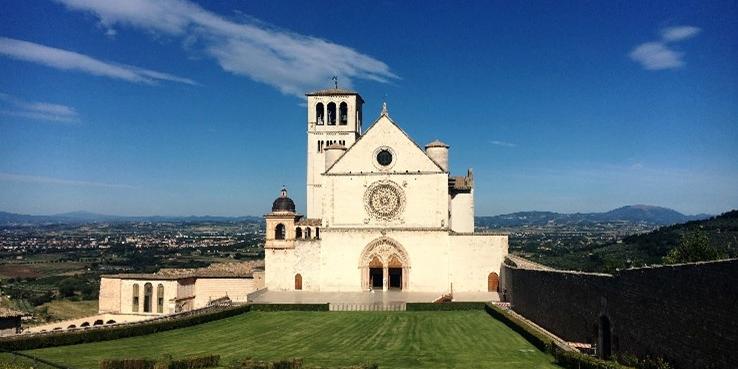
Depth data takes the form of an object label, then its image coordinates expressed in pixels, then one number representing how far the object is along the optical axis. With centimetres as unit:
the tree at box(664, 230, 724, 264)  3475
